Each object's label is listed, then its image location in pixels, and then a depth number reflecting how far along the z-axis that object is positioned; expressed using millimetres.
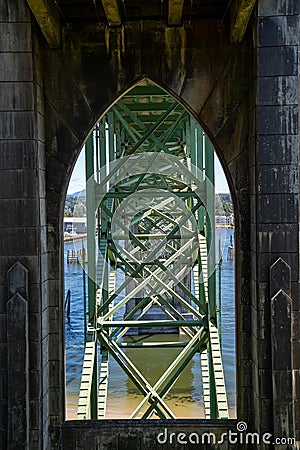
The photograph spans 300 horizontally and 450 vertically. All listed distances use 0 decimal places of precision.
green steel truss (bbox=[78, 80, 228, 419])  11634
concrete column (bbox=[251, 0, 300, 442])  5949
